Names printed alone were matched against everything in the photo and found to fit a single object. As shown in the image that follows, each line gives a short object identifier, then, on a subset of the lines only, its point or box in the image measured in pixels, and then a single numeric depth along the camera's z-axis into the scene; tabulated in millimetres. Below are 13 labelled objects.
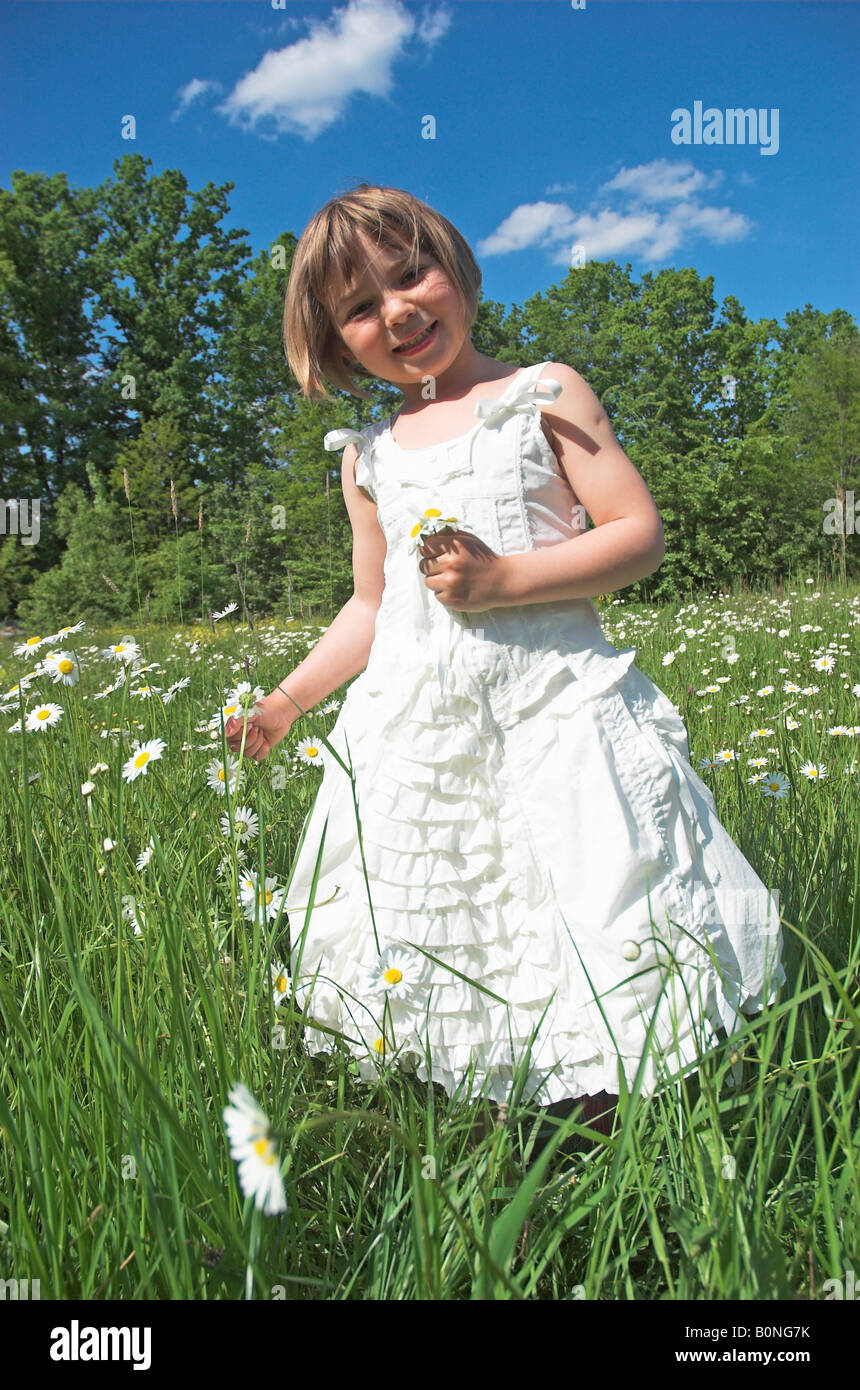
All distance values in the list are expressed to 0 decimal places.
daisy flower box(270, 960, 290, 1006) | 1204
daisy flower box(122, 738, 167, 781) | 1394
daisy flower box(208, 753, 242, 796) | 1342
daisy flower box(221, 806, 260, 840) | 1560
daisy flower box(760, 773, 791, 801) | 1860
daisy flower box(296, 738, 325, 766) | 1667
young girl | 1171
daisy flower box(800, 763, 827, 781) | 2252
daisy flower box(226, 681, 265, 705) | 1084
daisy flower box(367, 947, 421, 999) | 1152
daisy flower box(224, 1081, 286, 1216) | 416
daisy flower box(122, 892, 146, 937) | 1322
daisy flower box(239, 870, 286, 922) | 1055
